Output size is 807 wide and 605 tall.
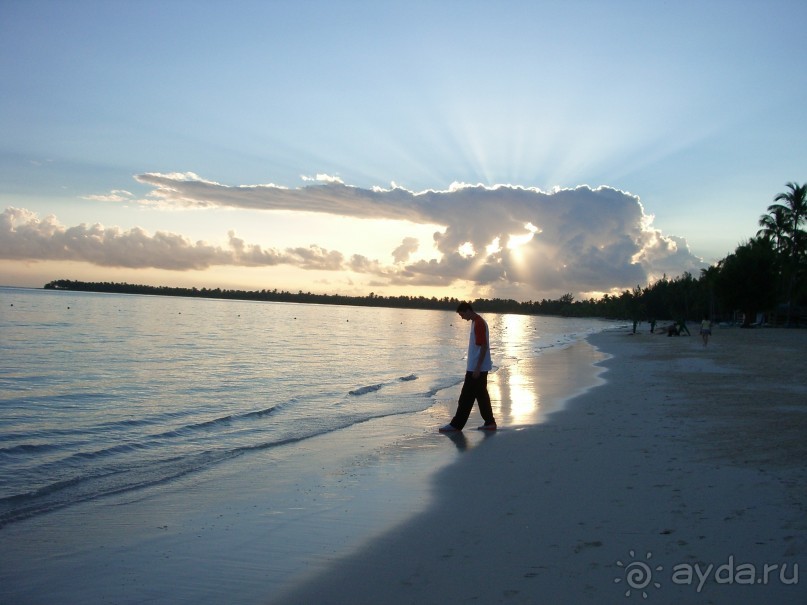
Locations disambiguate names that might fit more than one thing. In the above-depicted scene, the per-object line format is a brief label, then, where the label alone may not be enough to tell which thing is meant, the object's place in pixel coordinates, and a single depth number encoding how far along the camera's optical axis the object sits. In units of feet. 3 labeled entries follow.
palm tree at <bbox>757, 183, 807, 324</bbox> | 205.36
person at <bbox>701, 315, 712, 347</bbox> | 130.13
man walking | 37.63
